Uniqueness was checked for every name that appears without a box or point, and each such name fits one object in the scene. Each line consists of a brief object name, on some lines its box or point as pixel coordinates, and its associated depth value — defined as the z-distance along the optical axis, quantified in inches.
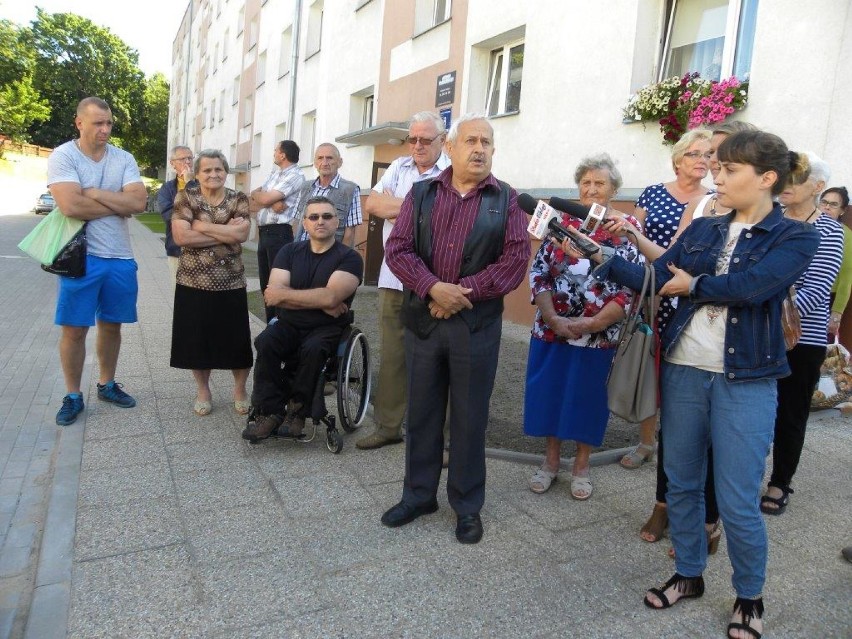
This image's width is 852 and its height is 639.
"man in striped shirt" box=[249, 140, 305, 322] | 230.7
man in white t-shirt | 176.6
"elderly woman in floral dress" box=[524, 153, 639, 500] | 138.7
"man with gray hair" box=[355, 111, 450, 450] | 167.6
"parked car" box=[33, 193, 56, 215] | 1434.5
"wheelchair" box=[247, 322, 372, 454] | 165.5
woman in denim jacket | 93.5
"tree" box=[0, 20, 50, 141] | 2086.6
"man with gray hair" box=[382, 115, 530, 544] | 122.2
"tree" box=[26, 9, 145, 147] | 2421.3
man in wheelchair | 164.1
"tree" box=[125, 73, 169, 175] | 2459.4
